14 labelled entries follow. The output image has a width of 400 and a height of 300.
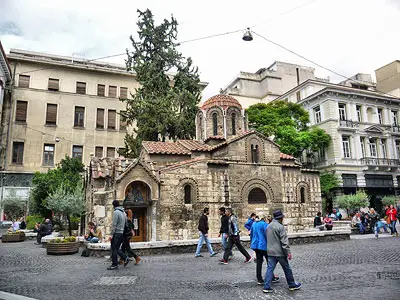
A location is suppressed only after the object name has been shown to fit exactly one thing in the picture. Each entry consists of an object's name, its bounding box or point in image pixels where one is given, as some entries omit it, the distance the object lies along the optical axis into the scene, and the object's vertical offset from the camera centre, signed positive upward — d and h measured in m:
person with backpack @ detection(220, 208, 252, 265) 10.09 -0.77
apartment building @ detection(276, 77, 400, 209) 33.81 +7.85
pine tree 27.53 +10.74
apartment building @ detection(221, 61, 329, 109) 45.09 +17.63
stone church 17.11 +1.84
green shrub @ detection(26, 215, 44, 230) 26.68 -0.19
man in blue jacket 7.47 -0.67
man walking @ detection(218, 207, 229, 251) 10.47 -0.31
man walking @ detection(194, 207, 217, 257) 11.55 -0.59
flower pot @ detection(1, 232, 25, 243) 20.14 -1.17
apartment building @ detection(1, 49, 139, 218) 31.36 +10.17
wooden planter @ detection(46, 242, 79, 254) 13.15 -1.18
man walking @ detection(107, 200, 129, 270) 9.41 -0.52
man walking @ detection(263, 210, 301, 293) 6.64 -0.79
